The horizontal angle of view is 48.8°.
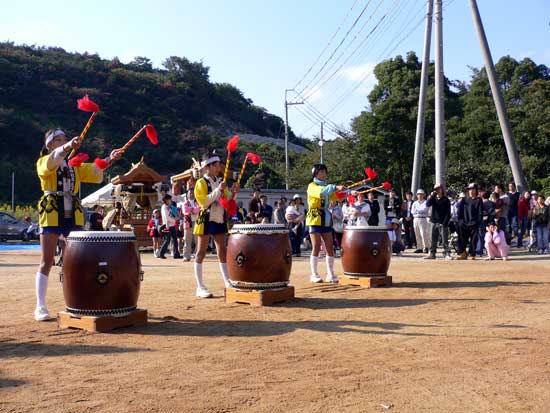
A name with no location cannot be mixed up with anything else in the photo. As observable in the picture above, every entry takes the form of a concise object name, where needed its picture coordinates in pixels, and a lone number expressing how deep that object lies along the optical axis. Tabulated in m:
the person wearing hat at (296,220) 15.44
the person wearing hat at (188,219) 13.70
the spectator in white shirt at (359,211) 12.73
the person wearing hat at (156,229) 16.22
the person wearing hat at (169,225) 15.10
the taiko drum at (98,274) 5.68
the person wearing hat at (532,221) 15.23
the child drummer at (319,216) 8.65
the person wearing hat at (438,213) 13.71
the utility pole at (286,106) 42.43
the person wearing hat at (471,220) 13.90
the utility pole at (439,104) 19.41
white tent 27.02
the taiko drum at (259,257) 7.19
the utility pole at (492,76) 20.06
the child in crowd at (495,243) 13.56
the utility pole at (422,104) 21.25
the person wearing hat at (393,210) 15.93
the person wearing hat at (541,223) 14.68
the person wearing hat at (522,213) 16.22
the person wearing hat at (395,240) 15.64
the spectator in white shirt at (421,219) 15.42
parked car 26.64
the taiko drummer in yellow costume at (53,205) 6.12
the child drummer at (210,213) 7.53
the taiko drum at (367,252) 8.87
